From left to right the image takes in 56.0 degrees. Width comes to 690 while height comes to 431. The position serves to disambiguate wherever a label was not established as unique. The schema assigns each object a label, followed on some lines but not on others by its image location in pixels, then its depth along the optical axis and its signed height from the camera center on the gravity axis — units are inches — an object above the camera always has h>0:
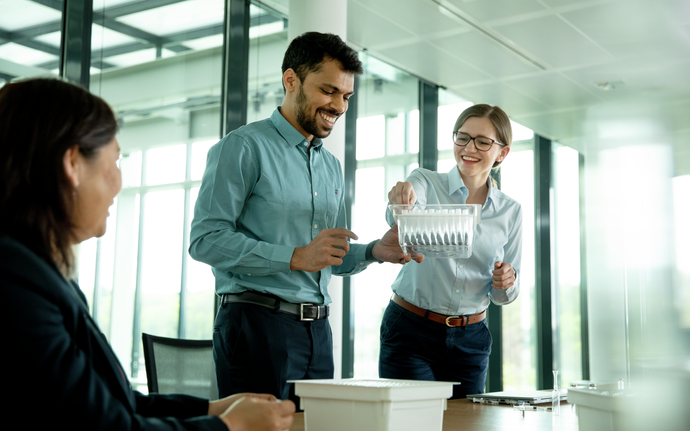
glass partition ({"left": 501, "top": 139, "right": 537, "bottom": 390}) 266.2 -3.0
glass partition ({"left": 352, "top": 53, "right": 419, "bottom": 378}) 193.0 +36.8
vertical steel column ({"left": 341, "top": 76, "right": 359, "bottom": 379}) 189.5 +0.4
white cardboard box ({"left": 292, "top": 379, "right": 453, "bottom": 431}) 39.7 -7.0
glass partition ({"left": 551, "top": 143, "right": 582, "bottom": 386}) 290.5 +7.4
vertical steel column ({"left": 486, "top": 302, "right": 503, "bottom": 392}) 255.9 -21.9
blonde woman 84.8 +1.8
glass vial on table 60.3 -9.5
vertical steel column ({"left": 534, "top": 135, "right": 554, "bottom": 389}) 283.3 +17.5
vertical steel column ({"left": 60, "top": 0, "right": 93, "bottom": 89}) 119.3 +46.4
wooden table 51.3 -10.6
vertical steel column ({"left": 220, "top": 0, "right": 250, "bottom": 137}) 153.0 +53.0
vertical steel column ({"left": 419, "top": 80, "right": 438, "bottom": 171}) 221.3 +58.3
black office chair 79.1 -9.4
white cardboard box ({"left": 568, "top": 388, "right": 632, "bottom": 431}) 18.3 -4.6
